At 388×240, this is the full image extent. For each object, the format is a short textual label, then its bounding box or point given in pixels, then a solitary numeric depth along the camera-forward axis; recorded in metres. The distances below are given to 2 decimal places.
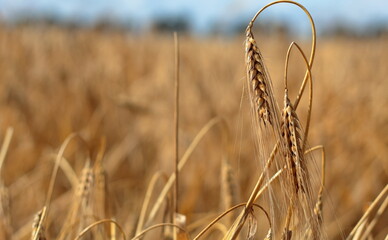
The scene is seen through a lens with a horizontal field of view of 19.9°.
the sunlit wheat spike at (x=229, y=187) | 1.22
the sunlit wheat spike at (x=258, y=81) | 0.82
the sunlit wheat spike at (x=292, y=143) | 0.82
